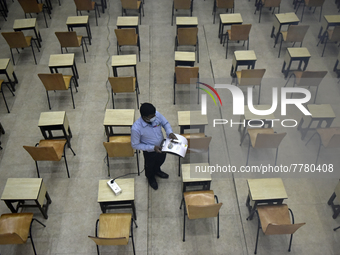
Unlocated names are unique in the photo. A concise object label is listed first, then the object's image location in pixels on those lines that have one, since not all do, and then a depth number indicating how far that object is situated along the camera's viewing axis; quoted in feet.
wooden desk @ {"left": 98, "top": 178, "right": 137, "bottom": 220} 14.79
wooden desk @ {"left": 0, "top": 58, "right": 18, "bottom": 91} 21.51
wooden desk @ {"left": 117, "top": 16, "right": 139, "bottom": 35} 25.09
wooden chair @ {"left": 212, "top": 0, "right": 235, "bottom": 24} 27.58
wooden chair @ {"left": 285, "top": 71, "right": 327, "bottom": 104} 20.86
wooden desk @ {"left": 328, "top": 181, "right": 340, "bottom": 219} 15.71
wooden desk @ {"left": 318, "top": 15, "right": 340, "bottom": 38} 24.99
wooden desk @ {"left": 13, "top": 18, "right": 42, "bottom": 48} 25.36
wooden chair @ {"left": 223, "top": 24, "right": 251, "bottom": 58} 23.98
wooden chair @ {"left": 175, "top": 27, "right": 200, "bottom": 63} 23.52
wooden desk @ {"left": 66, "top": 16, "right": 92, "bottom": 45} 25.59
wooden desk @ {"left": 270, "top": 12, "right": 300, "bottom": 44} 25.38
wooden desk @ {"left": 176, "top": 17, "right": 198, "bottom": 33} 24.98
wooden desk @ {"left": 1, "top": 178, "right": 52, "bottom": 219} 15.05
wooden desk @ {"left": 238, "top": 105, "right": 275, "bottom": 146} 18.54
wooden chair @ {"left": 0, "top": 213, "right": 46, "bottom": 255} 14.16
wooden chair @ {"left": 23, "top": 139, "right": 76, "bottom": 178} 16.27
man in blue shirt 14.11
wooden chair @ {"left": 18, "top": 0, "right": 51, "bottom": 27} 27.50
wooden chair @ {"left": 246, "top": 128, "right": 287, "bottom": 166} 16.72
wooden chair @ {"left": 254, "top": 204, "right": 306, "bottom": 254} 14.40
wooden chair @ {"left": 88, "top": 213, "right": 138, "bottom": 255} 14.17
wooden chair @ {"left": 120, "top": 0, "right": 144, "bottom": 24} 27.22
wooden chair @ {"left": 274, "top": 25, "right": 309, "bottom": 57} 23.81
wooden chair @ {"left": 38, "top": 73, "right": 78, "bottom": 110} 20.03
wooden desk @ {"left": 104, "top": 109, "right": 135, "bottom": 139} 17.88
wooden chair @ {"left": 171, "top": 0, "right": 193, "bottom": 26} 27.17
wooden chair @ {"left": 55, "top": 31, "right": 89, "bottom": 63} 23.58
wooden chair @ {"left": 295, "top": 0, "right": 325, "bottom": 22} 27.81
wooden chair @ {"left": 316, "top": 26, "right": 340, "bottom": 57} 24.21
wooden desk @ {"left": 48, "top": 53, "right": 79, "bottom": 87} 21.83
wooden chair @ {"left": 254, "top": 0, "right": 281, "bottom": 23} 27.76
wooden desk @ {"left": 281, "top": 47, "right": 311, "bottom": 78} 22.18
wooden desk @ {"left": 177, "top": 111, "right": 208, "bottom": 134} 18.02
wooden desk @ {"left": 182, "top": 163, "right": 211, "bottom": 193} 15.39
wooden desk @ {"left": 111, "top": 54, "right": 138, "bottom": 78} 21.53
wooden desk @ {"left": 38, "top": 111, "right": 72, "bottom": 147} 18.08
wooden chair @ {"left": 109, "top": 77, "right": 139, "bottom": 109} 19.72
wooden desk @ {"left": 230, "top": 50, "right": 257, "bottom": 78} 21.98
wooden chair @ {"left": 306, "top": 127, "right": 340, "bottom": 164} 17.11
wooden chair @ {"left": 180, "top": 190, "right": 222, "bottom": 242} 14.03
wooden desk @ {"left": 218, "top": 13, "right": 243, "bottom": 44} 25.36
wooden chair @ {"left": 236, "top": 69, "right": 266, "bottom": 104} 20.51
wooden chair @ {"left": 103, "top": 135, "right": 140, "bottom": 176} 16.29
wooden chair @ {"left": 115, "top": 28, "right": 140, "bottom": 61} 23.54
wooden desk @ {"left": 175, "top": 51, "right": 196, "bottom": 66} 21.78
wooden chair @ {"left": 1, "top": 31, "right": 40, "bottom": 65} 23.70
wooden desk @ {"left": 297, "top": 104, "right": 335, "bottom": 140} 18.54
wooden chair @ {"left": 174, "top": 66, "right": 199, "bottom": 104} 20.33
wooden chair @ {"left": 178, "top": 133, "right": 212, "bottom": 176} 16.85
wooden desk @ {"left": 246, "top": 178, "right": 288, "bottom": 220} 14.76
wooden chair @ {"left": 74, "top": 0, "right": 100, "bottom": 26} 27.78
